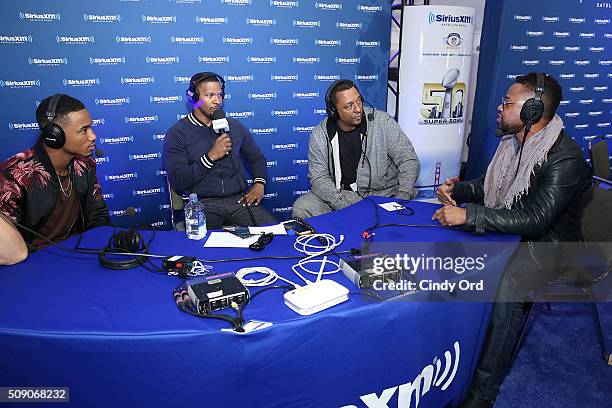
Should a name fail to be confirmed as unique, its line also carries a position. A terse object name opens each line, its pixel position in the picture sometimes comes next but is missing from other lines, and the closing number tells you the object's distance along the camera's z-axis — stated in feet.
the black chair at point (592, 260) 7.70
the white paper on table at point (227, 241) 6.42
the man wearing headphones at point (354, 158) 10.51
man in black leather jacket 6.64
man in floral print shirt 6.93
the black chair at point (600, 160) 11.38
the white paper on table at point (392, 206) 7.77
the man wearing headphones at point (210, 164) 10.41
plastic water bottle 6.75
